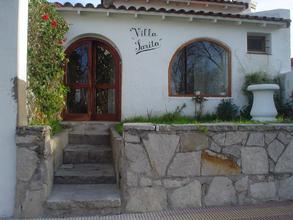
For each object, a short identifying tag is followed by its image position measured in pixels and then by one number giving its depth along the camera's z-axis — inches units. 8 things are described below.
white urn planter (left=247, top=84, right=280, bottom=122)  245.3
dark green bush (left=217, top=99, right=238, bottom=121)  329.7
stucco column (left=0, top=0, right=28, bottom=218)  163.9
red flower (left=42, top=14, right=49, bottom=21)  233.5
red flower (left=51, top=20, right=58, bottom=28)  254.7
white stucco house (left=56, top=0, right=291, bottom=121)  316.8
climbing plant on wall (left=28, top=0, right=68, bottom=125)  207.6
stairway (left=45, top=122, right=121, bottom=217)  166.7
